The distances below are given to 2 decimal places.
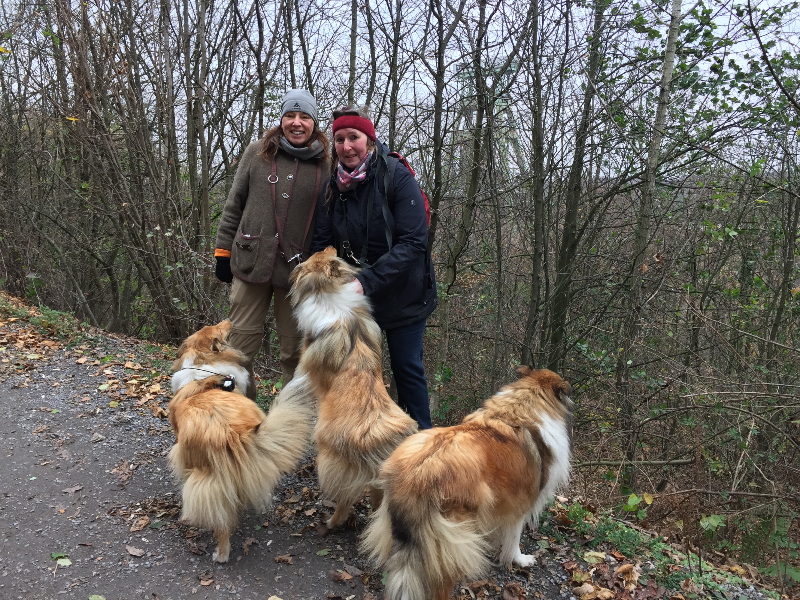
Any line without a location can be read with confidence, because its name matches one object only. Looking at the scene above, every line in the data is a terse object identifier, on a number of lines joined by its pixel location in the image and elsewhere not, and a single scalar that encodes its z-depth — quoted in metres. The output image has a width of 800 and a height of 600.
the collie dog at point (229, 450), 2.98
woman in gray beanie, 3.88
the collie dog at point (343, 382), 2.94
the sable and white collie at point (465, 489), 2.42
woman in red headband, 3.47
